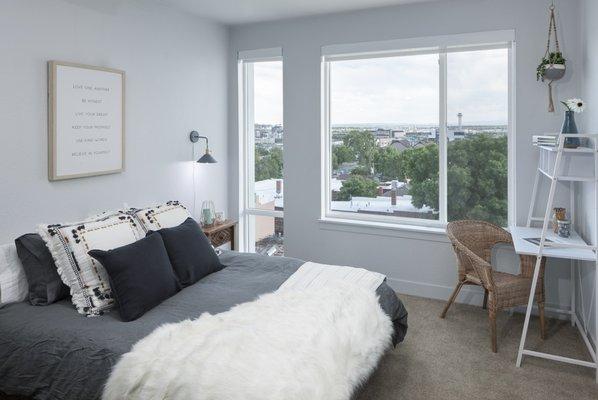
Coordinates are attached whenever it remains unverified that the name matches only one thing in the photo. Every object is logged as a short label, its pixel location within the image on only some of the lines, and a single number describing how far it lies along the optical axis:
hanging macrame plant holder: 3.39
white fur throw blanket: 1.80
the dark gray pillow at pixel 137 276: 2.47
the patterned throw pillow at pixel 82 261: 2.54
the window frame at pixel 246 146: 4.89
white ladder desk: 2.81
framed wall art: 3.04
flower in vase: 3.11
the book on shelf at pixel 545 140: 3.20
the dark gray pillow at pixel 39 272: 2.61
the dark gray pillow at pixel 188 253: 2.96
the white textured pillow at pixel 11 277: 2.61
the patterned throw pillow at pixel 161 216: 3.22
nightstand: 4.25
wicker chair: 3.16
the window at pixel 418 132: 3.95
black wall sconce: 4.19
